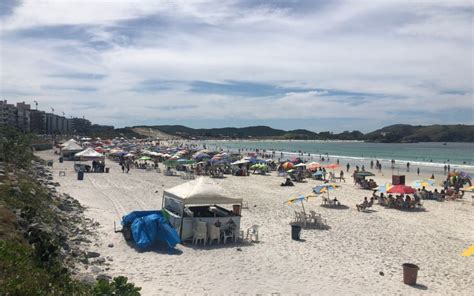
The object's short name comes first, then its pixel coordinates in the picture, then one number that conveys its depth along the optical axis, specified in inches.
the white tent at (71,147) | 1610.5
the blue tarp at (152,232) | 426.3
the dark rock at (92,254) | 387.5
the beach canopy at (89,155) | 1264.8
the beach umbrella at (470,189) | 826.9
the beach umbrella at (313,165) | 1219.7
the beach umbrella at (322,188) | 762.2
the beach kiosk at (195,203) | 463.5
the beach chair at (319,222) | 569.1
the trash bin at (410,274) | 350.3
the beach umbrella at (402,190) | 724.0
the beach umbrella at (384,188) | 752.8
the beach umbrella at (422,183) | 864.9
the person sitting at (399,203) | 753.0
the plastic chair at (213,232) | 458.6
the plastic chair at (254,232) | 481.1
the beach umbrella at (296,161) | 1482.3
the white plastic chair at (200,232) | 456.4
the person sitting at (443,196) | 871.7
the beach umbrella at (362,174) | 980.6
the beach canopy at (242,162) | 1376.6
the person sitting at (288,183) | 1063.0
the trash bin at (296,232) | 492.1
